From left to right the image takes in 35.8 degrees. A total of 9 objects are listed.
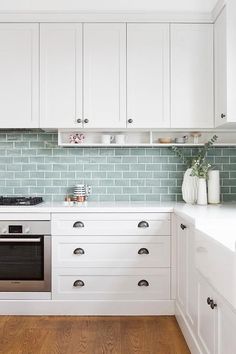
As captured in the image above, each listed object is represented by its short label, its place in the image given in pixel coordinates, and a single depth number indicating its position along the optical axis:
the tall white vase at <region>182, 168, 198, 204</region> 3.22
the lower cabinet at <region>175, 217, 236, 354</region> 1.53
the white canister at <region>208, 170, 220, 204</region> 3.19
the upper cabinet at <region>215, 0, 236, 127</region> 2.76
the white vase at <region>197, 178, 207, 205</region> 3.13
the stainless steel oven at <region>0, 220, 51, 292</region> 2.89
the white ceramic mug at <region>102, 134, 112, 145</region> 3.29
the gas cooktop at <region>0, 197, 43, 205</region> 3.08
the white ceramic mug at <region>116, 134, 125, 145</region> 3.32
